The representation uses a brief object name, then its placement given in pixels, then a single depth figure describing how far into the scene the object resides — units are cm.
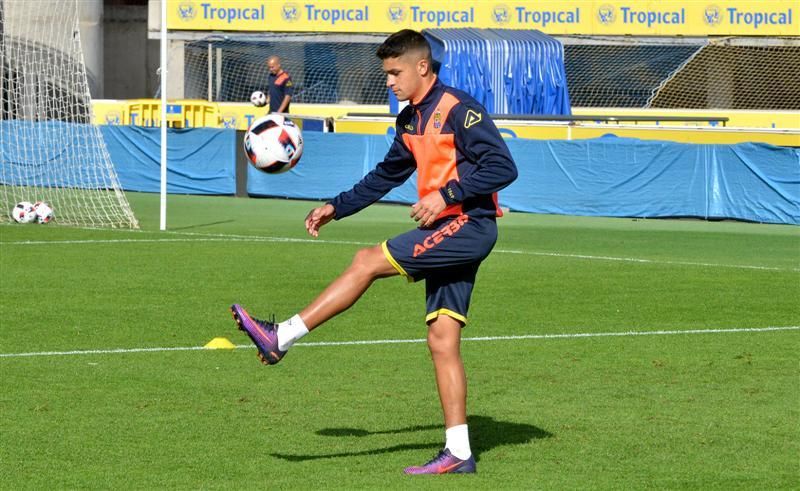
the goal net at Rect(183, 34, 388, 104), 4147
